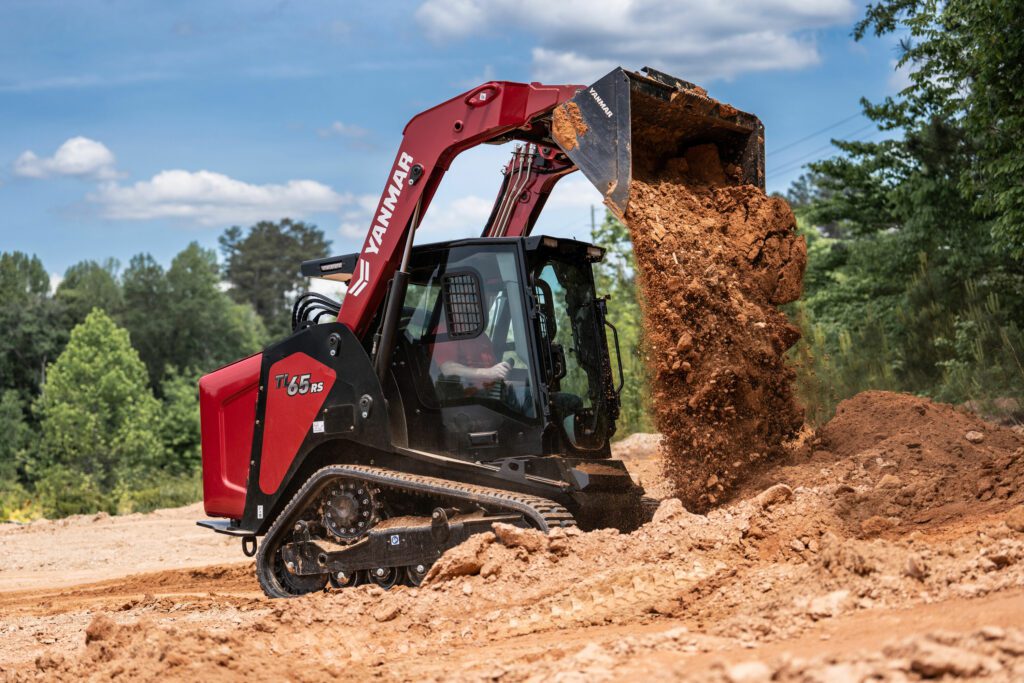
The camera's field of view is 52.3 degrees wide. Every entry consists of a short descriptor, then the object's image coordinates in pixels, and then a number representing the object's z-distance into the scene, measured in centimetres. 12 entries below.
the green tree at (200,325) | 6259
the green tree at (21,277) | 5561
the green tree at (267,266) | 8250
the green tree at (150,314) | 6172
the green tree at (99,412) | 4462
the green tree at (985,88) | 1151
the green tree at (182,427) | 5194
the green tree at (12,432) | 4453
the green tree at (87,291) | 5494
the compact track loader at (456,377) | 675
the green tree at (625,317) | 1742
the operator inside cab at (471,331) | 688
